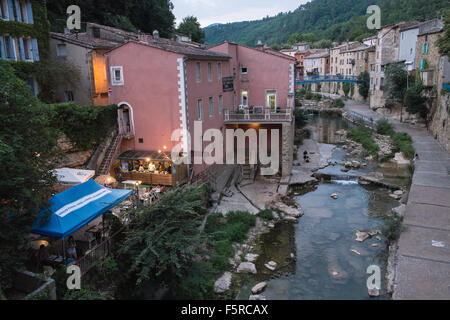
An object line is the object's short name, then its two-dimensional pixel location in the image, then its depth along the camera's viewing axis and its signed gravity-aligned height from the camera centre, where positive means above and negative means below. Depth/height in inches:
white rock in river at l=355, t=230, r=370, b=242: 631.2 -260.2
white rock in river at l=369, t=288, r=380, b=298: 474.6 -271.3
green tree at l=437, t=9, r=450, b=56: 868.6 +132.0
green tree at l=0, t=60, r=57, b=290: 339.9 -69.3
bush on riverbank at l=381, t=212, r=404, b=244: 589.2 -232.8
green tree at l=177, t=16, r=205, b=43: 2178.9 +428.7
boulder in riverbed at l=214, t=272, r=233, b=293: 501.4 -272.9
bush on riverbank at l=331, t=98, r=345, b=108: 2254.8 -64.9
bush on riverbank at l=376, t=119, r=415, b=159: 1072.2 -160.8
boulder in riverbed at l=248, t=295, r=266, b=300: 477.1 -274.9
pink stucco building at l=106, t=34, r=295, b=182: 735.7 +9.5
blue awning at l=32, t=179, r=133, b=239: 400.8 -137.8
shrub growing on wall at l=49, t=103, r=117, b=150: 679.7 -46.0
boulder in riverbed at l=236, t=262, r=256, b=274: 545.8 -269.3
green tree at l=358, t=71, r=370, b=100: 2164.1 +57.7
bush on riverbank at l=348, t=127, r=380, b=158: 1189.7 -179.8
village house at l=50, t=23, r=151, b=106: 856.3 +83.3
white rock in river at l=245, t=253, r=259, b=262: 579.7 -268.9
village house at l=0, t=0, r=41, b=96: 744.3 +139.9
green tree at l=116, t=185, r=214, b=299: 419.2 -181.9
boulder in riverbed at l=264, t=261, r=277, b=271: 554.6 -271.6
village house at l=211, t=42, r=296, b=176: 1008.2 +34.5
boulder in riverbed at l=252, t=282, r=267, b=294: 494.6 -272.7
